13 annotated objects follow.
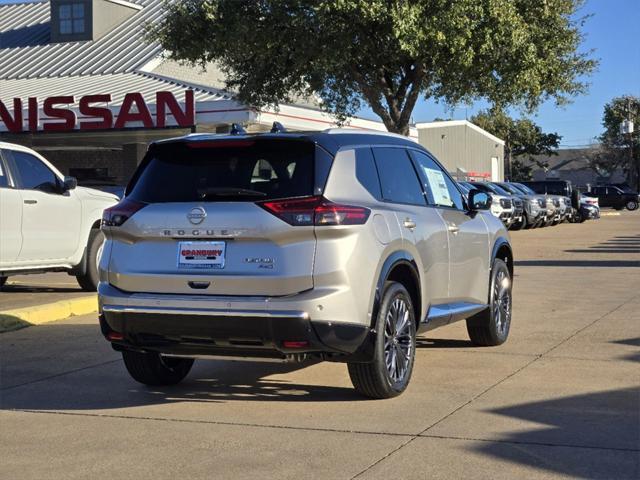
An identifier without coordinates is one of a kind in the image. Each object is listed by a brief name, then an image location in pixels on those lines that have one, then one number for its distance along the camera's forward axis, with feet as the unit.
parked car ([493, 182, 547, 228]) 112.47
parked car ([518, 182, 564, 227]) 118.93
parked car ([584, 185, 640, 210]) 203.51
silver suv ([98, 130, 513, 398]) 21.07
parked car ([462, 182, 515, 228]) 103.55
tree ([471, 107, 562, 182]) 304.30
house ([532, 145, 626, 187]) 362.74
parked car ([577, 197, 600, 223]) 139.33
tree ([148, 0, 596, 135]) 82.12
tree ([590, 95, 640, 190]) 312.91
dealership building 99.81
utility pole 268.41
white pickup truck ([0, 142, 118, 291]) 39.64
